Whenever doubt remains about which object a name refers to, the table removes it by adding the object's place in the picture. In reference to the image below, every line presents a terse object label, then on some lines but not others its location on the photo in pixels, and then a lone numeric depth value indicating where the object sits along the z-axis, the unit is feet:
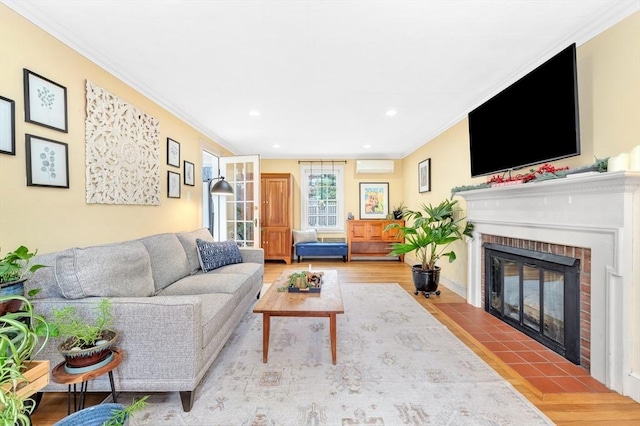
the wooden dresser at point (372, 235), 20.18
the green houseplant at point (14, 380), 2.36
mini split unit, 20.51
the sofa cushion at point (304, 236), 20.32
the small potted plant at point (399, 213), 20.24
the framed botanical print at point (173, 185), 10.97
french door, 15.87
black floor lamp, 12.84
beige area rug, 5.06
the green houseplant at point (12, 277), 3.95
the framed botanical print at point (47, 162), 5.84
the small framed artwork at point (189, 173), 12.31
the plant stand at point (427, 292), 11.88
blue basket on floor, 3.38
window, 21.44
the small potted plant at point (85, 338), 4.25
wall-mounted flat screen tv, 6.38
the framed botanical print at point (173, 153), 10.98
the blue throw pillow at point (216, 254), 10.09
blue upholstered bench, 19.85
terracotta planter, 4.20
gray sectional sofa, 5.07
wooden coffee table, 6.63
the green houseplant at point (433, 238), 11.40
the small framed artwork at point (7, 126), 5.30
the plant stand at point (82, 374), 4.09
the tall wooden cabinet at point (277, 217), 19.69
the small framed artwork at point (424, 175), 15.74
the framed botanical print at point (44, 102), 5.80
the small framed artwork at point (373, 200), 21.33
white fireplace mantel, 5.46
